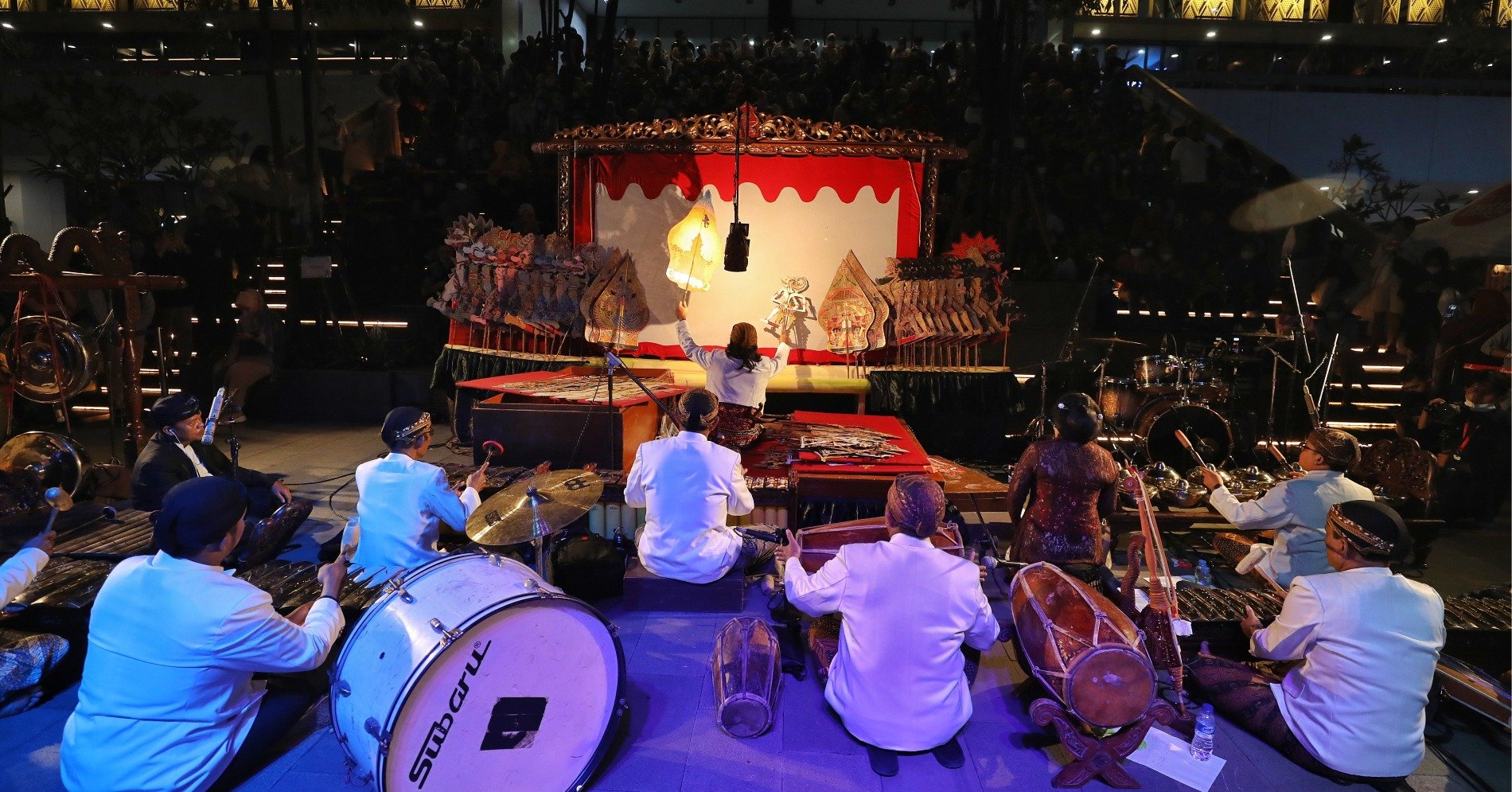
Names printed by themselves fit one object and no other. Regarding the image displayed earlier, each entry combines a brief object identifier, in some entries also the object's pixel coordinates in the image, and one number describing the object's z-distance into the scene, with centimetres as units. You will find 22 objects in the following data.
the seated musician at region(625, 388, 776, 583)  470
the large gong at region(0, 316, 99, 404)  651
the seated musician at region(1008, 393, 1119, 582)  469
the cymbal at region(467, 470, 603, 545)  401
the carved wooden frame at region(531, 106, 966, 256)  938
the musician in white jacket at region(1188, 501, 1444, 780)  329
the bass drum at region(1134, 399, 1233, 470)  770
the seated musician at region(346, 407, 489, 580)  425
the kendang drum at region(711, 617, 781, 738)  379
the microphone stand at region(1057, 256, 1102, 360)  809
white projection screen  976
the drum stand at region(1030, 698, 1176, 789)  344
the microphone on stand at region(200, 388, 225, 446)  522
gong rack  623
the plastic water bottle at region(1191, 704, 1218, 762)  365
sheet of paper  358
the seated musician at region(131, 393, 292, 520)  507
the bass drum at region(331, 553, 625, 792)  276
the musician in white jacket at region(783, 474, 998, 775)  336
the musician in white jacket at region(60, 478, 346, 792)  289
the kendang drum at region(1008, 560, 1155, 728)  332
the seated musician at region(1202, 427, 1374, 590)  464
